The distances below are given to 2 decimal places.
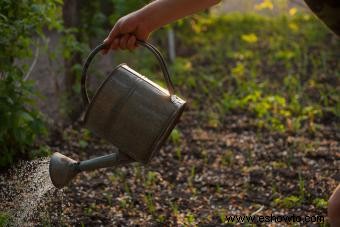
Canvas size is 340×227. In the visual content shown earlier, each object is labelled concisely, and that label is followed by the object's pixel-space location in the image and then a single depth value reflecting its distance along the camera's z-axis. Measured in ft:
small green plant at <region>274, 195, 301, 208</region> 13.15
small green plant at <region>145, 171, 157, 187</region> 14.49
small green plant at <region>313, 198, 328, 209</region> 12.80
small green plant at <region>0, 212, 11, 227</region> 10.78
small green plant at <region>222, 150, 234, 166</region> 15.87
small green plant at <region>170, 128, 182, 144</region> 17.26
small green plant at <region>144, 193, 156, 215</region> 12.96
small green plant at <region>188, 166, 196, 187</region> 14.59
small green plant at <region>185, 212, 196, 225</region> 12.37
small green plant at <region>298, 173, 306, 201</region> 13.47
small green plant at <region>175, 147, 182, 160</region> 16.23
